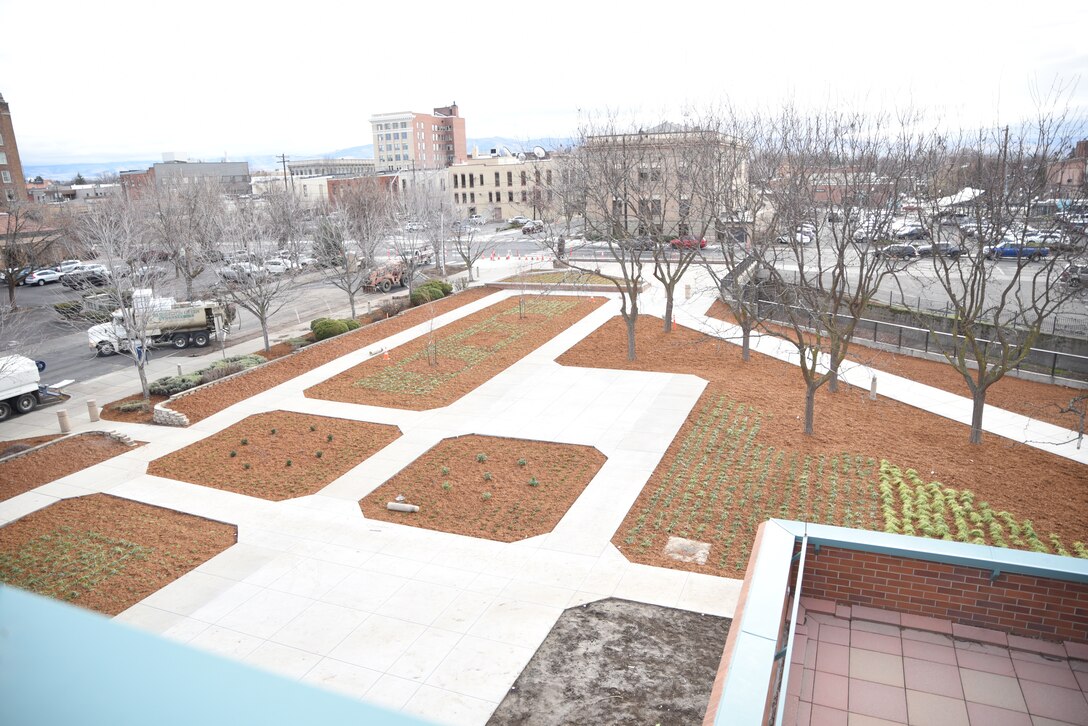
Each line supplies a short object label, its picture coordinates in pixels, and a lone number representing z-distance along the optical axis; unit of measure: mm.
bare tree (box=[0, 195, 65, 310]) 35541
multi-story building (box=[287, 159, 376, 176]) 116456
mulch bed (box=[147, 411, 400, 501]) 13203
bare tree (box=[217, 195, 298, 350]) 22688
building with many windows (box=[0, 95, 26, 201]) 63906
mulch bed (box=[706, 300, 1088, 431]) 15414
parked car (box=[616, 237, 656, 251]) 21312
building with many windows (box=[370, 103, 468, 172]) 129500
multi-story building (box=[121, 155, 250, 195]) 78250
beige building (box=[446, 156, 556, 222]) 77250
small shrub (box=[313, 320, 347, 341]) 23938
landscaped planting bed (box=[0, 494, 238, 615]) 9977
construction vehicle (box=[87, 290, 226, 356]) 24141
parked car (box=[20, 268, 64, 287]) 44000
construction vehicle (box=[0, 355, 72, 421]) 17594
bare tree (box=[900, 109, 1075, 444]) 12594
